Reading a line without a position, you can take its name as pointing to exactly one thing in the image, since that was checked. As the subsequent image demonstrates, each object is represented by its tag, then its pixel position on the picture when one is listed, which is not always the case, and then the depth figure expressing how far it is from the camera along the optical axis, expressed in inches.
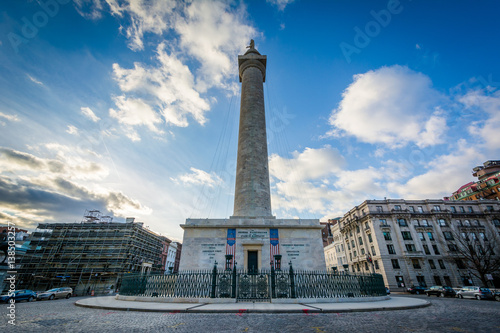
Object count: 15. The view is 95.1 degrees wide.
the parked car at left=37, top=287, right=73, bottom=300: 962.7
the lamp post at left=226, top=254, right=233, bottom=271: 699.4
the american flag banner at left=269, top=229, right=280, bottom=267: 745.0
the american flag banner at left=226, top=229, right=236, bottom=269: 746.2
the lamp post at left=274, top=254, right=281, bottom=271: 698.2
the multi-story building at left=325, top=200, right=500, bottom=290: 1656.0
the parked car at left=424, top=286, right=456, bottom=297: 1086.4
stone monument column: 858.1
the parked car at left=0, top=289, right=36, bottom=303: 805.2
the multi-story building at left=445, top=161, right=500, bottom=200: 2138.5
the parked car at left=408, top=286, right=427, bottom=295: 1347.9
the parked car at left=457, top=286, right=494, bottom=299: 907.4
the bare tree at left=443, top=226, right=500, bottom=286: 1653.4
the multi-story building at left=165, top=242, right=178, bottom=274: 2760.8
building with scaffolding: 1646.2
